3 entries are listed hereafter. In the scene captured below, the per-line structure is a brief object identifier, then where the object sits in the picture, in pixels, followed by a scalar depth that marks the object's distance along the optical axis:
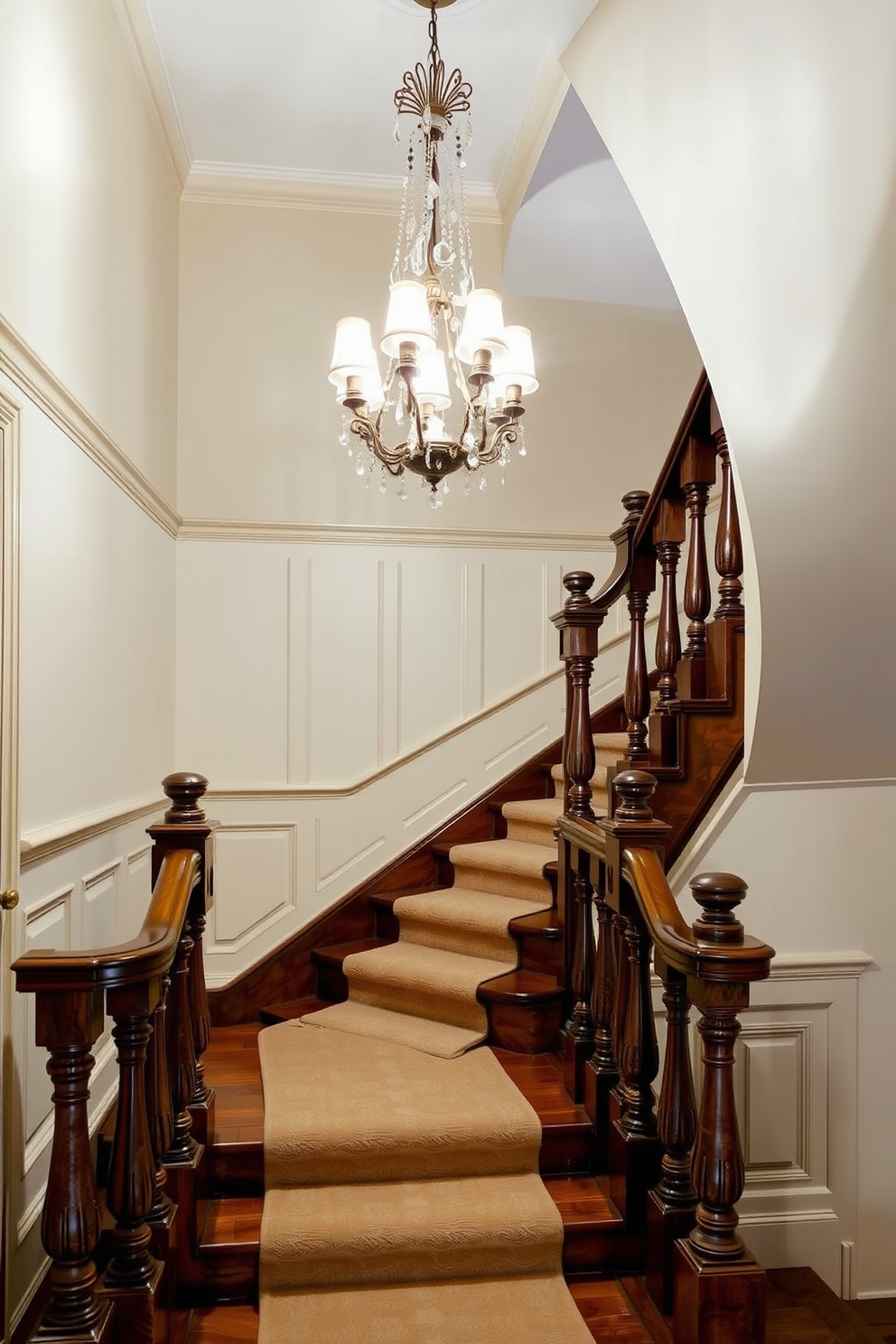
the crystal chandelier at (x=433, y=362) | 3.01
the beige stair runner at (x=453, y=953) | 3.30
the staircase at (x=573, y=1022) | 1.86
